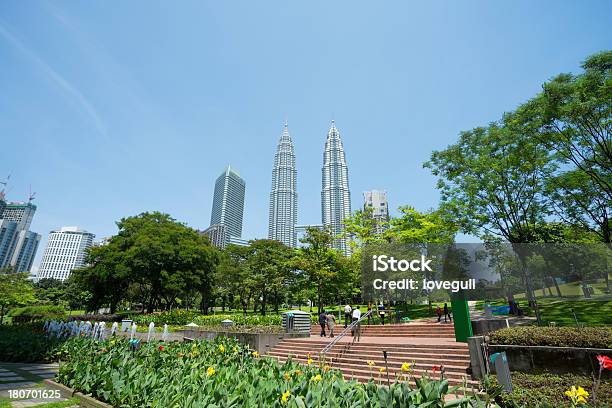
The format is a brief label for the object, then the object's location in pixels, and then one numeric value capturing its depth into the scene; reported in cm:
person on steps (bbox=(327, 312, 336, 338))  1729
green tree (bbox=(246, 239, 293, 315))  3928
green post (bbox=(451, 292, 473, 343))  1193
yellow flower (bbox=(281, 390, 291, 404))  378
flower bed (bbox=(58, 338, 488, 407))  370
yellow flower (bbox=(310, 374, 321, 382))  452
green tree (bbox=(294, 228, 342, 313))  2784
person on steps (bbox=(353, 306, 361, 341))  1490
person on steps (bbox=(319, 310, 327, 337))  1822
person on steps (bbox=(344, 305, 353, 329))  2140
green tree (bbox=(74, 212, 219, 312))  3500
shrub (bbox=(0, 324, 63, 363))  1223
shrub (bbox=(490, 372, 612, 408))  665
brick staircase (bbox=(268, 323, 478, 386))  1040
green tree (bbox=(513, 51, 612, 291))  1497
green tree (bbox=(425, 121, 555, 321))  1827
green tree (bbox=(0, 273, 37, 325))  4016
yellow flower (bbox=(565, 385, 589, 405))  302
